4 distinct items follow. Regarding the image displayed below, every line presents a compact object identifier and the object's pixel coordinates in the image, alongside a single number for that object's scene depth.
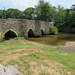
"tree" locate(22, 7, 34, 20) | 45.56
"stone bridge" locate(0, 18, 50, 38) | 12.41
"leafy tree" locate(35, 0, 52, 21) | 30.60
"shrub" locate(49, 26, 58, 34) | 26.14
